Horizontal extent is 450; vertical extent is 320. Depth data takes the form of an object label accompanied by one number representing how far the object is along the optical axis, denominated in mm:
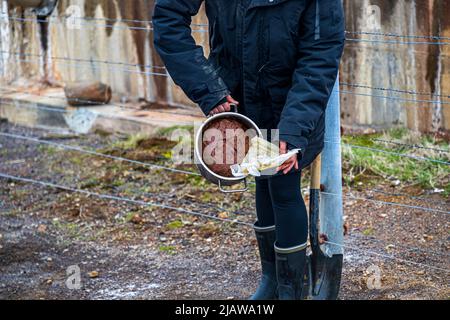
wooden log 7355
